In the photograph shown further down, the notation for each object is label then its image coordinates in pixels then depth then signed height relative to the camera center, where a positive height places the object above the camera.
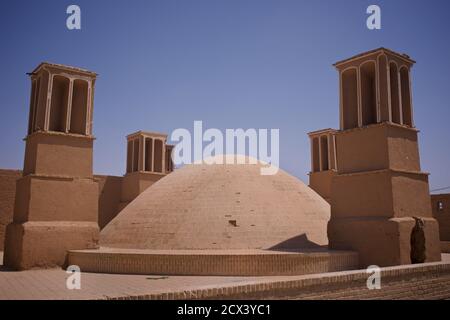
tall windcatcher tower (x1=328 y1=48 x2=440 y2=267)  10.09 +1.36
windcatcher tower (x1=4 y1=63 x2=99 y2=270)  10.22 +1.17
